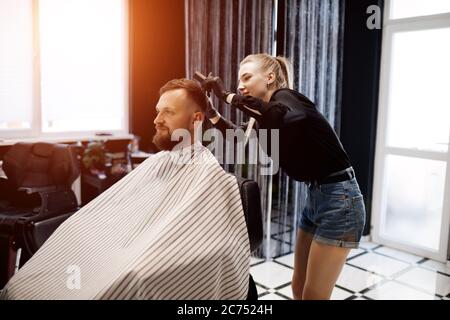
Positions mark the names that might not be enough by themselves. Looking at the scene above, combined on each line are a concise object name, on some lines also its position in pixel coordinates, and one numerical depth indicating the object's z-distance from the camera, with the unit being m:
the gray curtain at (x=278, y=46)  2.73
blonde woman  1.50
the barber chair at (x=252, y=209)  1.44
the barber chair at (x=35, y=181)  2.47
